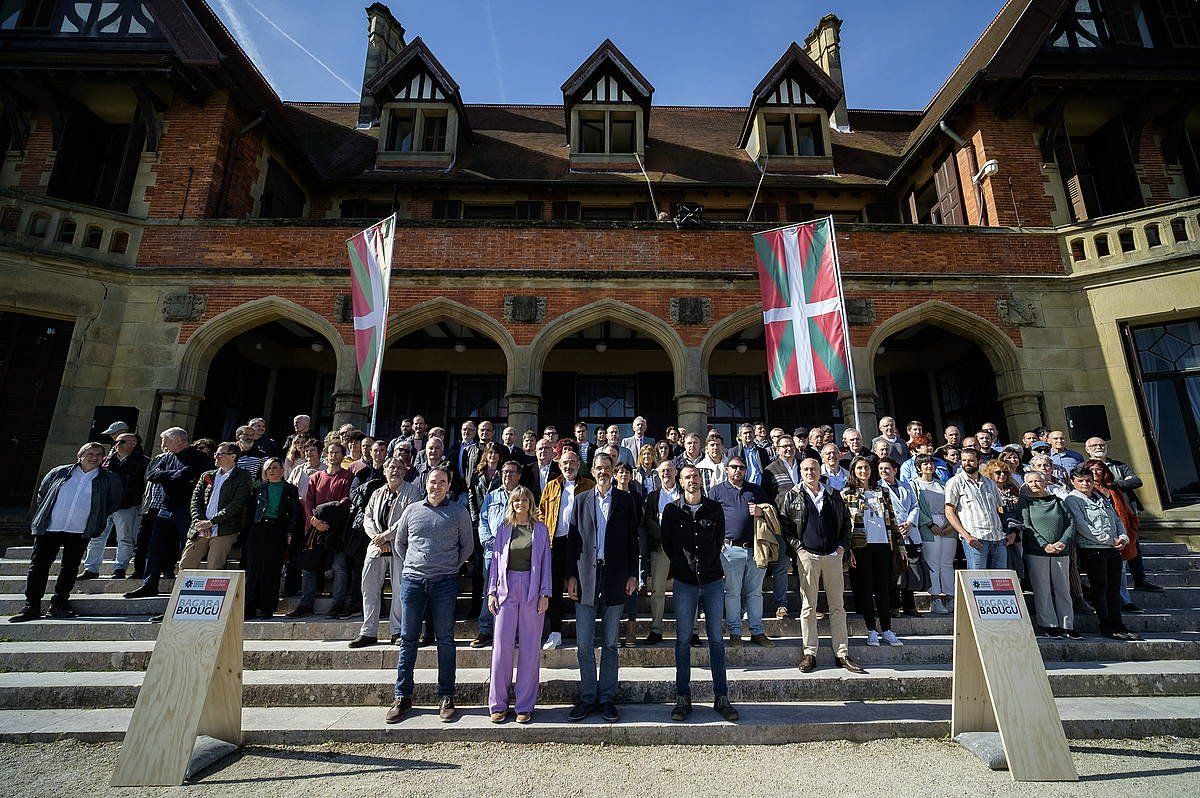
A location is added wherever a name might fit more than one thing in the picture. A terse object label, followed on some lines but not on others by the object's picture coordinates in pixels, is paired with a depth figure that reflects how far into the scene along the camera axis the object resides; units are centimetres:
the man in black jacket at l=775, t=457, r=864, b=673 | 463
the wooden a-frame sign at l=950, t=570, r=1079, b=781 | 326
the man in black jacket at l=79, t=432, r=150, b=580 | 636
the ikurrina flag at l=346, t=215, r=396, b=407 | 812
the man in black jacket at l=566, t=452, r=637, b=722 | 399
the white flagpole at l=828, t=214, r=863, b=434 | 831
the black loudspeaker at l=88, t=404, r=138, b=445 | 863
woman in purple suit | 395
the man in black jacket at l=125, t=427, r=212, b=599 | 586
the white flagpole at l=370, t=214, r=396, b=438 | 768
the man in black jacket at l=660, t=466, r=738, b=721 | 395
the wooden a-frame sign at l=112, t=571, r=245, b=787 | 316
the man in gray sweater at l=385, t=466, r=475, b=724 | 392
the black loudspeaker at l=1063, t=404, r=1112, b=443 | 909
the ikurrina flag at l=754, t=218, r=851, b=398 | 880
